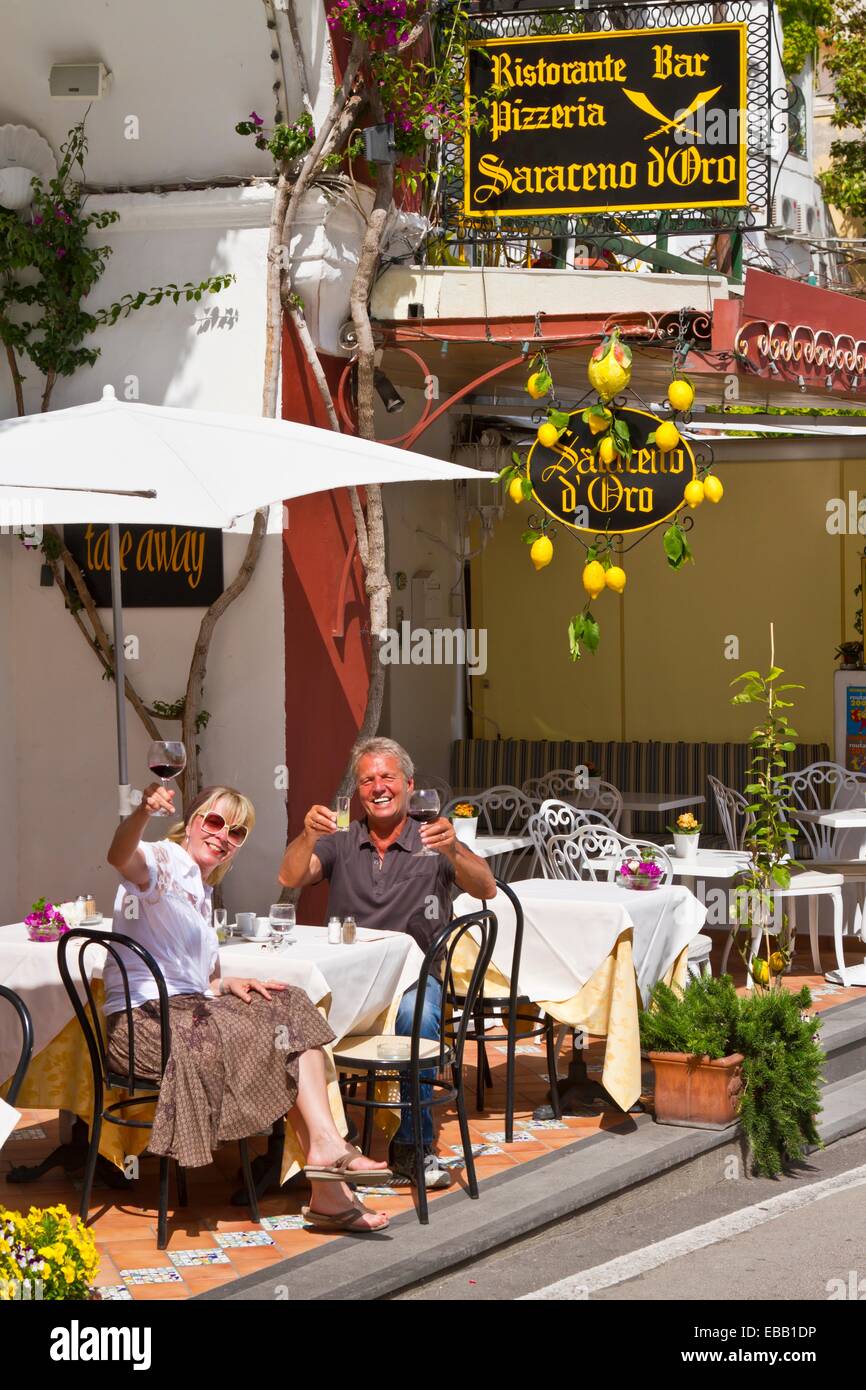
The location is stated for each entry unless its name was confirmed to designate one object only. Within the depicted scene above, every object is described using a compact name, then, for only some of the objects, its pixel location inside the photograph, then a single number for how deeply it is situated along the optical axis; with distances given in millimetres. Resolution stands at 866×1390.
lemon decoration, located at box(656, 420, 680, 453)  8203
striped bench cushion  13578
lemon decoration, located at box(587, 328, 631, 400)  7926
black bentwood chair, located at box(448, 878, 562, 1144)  6945
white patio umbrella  6391
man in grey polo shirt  6613
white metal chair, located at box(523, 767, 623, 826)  11805
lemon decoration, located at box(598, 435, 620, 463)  8164
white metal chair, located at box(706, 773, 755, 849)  11055
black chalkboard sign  8852
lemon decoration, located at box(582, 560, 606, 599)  7770
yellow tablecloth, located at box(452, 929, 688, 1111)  6926
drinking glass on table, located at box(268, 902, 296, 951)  6531
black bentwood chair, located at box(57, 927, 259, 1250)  5711
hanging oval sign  8477
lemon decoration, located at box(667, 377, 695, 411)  8094
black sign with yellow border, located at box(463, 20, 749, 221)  9031
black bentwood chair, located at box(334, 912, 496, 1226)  5996
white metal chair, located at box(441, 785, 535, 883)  11258
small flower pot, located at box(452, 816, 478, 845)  9484
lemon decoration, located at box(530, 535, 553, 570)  7896
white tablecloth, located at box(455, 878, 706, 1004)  7188
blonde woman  5719
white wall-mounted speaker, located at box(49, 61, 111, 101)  8875
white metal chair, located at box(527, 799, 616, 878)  9617
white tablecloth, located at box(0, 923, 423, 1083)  6172
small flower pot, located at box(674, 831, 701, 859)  9250
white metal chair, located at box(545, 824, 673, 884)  9039
